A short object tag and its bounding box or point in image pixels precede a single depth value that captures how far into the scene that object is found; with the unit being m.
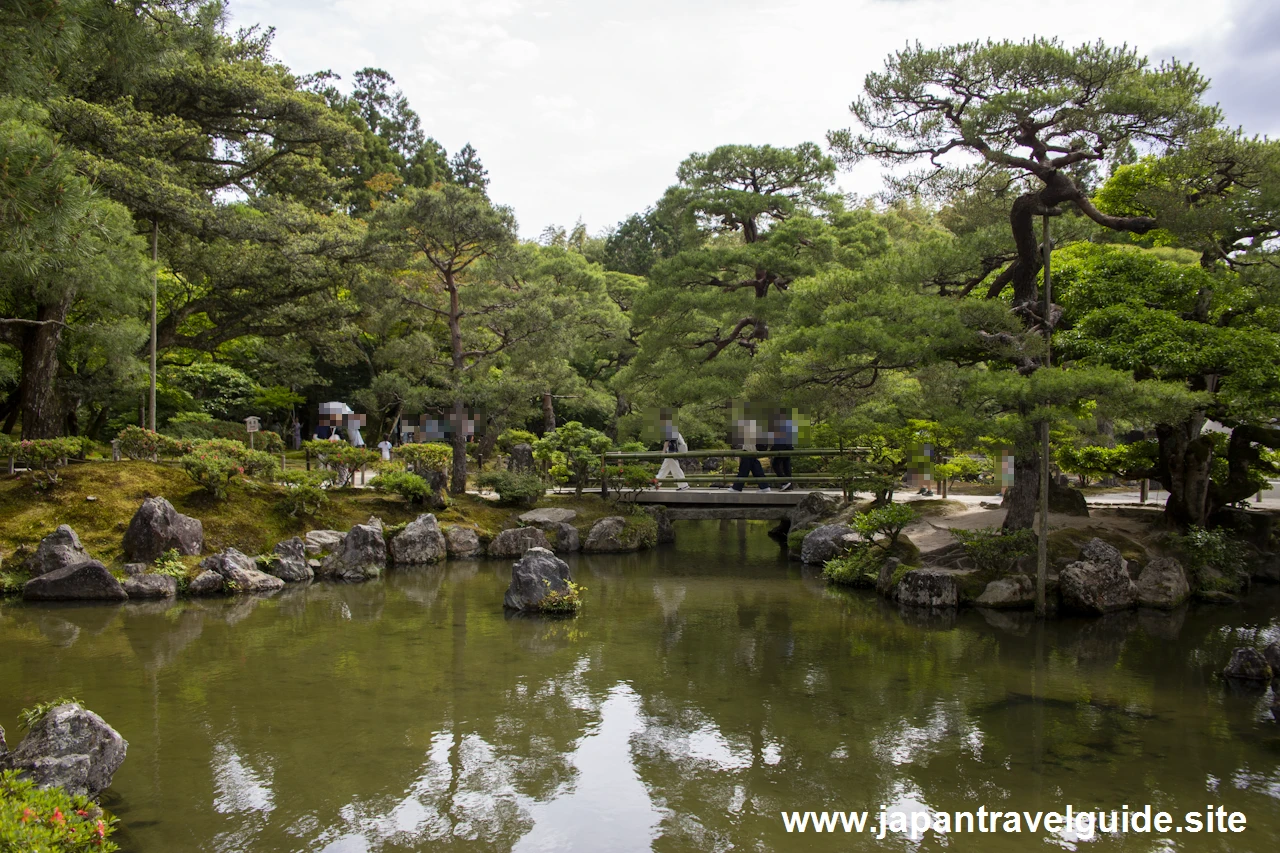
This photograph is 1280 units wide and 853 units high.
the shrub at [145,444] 14.01
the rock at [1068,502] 12.90
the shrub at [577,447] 16.50
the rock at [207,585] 11.31
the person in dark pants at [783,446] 15.64
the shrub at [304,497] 13.55
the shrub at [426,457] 15.51
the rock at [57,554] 10.98
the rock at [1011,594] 10.57
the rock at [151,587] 10.95
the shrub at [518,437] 19.46
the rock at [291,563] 12.41
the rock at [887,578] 11.60
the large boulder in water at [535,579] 10.52
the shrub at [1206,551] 11.41
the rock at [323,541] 13.15
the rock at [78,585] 10.59
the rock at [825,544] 13.74
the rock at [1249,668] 7.67
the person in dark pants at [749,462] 15.73
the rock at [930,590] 10.84
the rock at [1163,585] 10.81
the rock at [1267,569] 12.42
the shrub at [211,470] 13.03
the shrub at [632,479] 16.41
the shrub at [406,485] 14.79
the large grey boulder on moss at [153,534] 11.69
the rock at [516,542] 14.88
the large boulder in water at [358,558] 12.83
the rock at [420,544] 13.91
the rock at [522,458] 17.27
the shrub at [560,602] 10.38
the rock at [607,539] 15.52
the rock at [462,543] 14.65
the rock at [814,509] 15.46
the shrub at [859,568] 12.05
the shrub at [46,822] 3.59
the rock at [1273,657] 7.72
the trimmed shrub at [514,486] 15.89
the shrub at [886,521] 11.78
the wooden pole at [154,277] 14.96
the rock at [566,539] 15.45
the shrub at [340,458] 15.09
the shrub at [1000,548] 10.84
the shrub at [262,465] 13.86
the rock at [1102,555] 10.62
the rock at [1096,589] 10.34
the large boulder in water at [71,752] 4.86
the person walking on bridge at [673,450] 17.30
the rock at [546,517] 15.63
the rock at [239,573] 11.57
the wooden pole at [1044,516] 9.80
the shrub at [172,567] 11.36
